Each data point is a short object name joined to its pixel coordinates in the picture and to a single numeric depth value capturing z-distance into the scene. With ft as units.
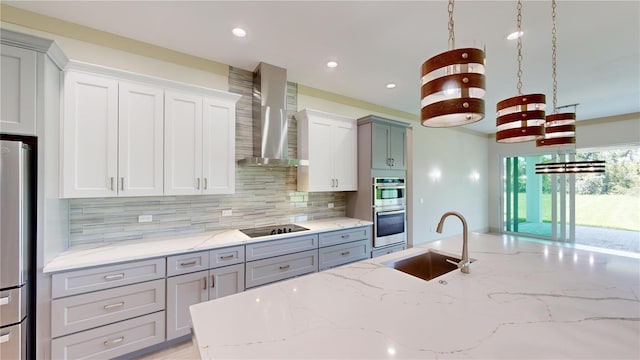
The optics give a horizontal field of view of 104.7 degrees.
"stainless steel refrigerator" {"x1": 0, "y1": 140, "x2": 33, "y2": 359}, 4.85
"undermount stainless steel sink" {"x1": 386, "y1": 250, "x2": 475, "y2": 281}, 6.13
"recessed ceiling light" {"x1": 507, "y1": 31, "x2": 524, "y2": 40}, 7.35
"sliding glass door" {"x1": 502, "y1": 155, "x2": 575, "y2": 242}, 18.30
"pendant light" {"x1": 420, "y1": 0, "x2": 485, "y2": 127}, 3.26
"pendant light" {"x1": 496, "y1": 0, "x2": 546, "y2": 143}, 4.68
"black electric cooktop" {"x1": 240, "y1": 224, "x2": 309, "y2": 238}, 8.83
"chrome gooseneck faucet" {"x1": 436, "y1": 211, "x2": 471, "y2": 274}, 5.05
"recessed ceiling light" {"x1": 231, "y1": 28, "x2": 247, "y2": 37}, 7.28
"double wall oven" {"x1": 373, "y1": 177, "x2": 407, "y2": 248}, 11.27
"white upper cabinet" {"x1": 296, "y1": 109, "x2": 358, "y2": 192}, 10.39
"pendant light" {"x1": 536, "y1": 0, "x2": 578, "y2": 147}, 6.47
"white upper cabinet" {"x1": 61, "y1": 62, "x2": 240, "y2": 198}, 6.34
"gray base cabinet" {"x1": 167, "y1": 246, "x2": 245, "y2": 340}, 6.74
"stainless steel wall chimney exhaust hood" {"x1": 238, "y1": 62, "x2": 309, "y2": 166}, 9.34
